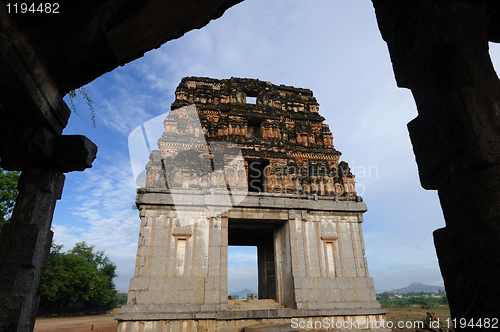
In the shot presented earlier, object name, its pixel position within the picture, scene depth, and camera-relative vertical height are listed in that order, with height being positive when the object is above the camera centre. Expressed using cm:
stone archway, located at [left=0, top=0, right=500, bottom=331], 180 +165
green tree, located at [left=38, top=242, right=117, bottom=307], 2788 -4
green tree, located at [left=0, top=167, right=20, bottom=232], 1761 +557
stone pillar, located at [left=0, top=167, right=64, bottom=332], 338 +44
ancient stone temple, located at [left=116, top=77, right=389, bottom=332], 932 +98
